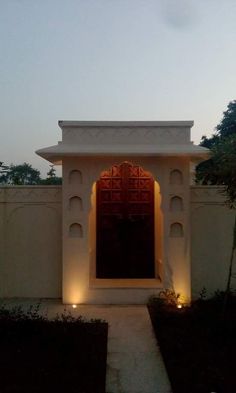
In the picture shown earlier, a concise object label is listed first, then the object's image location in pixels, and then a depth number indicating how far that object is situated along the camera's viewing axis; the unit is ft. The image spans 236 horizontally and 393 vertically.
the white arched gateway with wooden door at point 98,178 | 21.76
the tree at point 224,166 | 16.14
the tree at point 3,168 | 28.76
